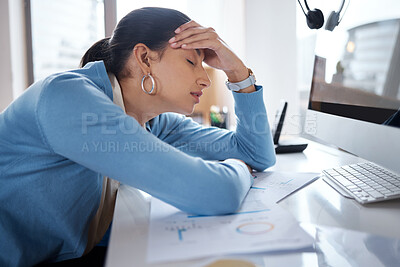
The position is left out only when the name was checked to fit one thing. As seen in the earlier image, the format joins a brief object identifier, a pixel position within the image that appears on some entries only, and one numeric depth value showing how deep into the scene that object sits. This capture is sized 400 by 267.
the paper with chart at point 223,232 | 0.45
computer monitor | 0.68
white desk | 0.47
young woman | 0.58
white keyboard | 0.67
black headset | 1.07
